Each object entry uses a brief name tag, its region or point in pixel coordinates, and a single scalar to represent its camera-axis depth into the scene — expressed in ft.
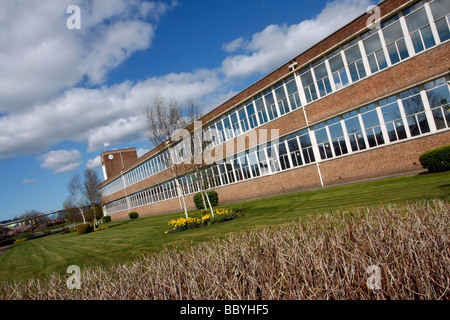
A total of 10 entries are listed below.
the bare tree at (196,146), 49.59
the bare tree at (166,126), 51.03
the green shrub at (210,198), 81.07
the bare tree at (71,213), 196.65
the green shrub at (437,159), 36.88
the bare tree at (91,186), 132.34
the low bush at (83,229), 110.32
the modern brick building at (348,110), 41.01
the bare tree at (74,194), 148.01
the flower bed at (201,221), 42.04
